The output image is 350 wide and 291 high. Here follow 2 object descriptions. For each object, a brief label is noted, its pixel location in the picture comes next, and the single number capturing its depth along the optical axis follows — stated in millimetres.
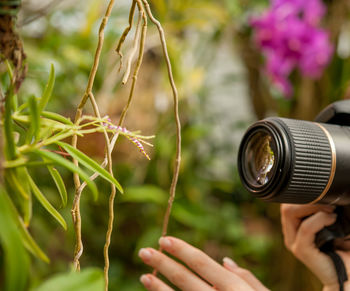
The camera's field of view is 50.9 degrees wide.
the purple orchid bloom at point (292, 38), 812
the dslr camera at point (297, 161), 345
